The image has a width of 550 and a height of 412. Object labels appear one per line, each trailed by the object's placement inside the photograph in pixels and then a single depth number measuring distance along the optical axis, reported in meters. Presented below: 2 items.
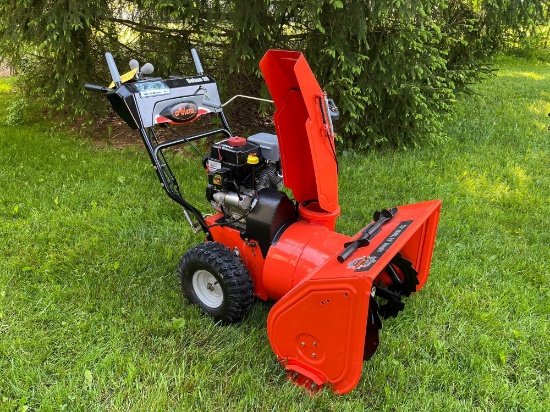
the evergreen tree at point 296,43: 4.58
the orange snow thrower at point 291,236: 2.09
